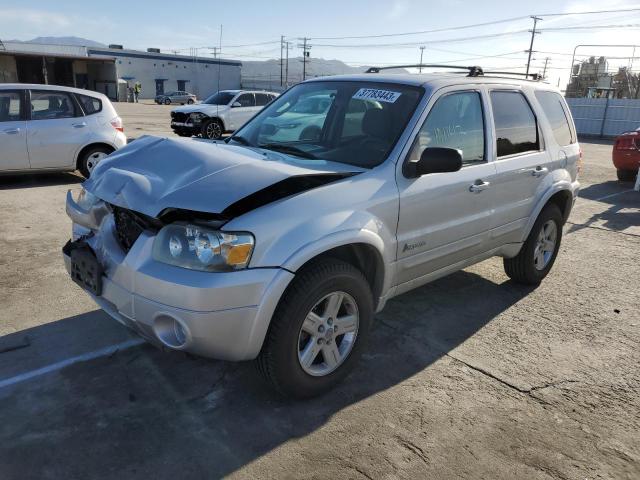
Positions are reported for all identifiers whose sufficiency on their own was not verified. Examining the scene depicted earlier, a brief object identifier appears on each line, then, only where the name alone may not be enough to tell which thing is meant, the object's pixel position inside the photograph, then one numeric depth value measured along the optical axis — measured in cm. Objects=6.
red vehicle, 1131
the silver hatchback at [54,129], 827
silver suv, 260
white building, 4947
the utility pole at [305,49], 8359
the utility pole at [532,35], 6916
